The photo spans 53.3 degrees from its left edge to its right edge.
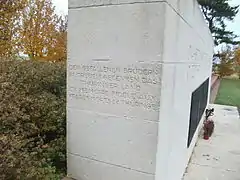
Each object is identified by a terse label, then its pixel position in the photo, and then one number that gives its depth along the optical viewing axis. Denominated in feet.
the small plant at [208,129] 20.83
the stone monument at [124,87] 7.50
